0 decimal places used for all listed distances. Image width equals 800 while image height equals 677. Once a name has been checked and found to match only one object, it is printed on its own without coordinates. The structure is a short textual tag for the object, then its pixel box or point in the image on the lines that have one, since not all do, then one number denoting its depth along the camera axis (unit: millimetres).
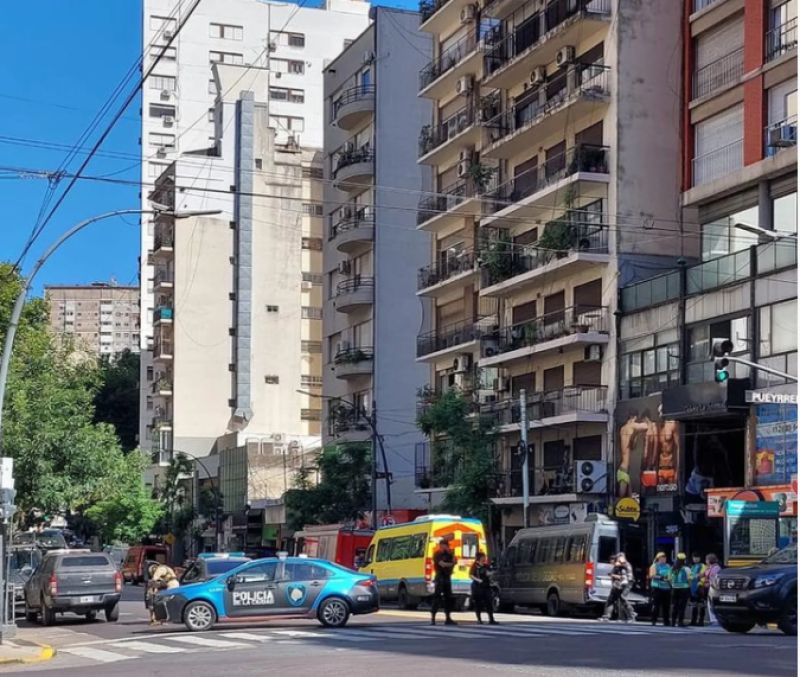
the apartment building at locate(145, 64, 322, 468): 81750
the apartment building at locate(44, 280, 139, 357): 192125
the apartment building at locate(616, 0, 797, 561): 36438
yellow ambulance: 35531
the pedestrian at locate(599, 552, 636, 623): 29625
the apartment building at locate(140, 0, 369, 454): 94188
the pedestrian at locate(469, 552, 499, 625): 26781
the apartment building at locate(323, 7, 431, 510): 62562
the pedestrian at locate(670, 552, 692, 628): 27266
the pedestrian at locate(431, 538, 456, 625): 26234
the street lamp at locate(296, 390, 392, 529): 52644
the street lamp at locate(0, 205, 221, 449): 24764
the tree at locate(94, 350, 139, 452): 106625
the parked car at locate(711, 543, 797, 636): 22250
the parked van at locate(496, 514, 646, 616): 32219
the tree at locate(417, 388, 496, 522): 47562
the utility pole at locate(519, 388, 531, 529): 43628
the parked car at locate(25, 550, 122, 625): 32688
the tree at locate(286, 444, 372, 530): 57531
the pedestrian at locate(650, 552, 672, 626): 27566
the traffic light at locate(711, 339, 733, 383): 27820
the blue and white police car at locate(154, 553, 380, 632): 26016
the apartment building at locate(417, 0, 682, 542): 44656
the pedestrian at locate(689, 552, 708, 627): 28578
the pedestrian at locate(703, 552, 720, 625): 28911
